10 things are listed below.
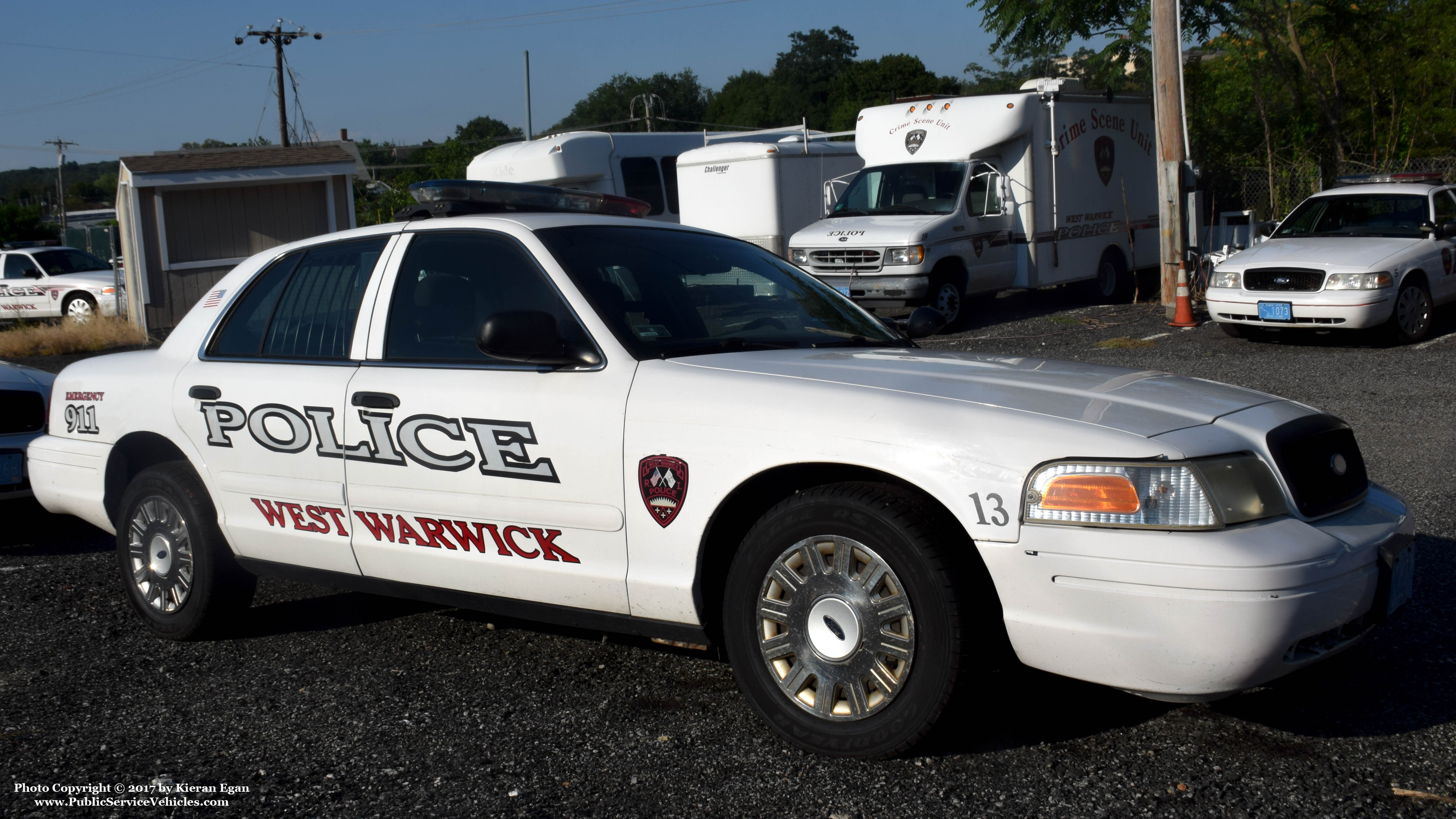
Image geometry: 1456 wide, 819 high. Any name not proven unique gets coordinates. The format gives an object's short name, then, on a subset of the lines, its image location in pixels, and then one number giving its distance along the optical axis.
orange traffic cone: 14.21
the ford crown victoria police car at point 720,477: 2.96
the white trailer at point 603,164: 20.05
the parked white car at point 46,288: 22.92
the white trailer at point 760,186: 17.94
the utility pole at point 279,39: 45.06
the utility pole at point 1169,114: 14.94
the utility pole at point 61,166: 65.19
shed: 20.83
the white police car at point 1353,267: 11.25
